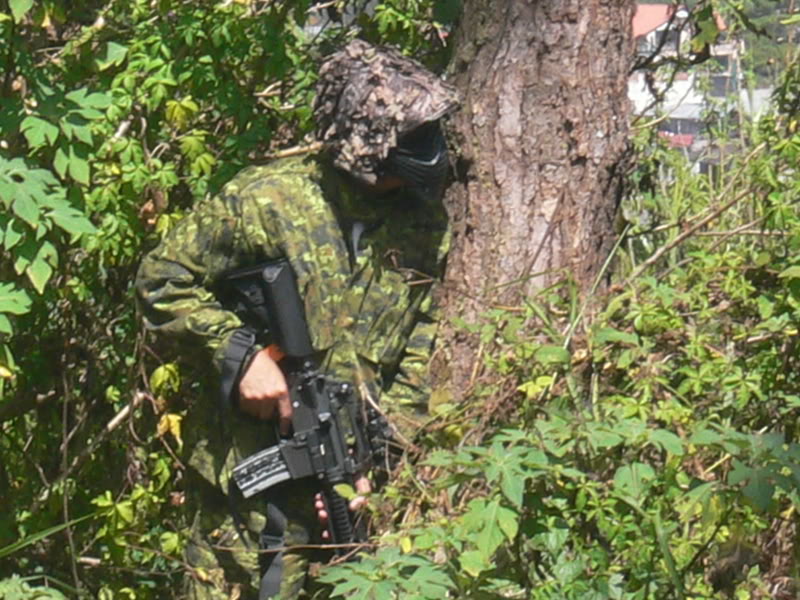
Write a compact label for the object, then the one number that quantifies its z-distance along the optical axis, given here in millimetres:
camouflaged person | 7645
